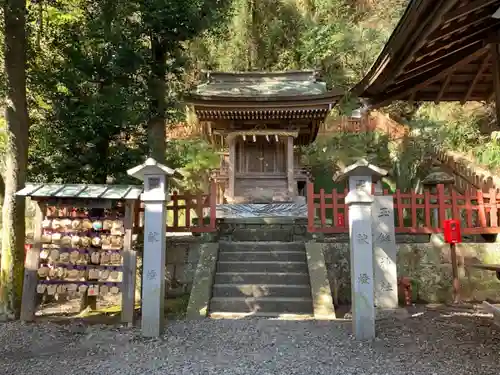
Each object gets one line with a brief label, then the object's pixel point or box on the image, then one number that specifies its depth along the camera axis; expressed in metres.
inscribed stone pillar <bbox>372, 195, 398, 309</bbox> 6.76
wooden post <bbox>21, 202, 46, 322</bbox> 5.61
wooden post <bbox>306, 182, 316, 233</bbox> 8.02
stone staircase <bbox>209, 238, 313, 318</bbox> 6.43
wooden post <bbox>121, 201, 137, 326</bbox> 5.57
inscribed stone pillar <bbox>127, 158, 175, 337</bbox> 5.20
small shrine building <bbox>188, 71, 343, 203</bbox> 11.10
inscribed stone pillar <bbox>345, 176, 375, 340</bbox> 4.90
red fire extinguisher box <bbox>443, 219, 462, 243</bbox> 7.26
